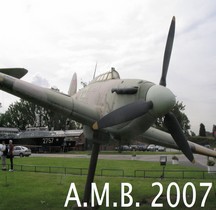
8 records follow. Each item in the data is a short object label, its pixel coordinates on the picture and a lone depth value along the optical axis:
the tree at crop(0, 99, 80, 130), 73.41
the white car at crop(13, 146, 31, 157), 34.67
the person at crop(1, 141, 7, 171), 18.62
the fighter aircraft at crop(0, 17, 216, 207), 6.98
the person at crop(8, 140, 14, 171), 18.44
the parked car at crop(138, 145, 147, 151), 55.64
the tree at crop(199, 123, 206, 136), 83.05
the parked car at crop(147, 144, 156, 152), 55.91
